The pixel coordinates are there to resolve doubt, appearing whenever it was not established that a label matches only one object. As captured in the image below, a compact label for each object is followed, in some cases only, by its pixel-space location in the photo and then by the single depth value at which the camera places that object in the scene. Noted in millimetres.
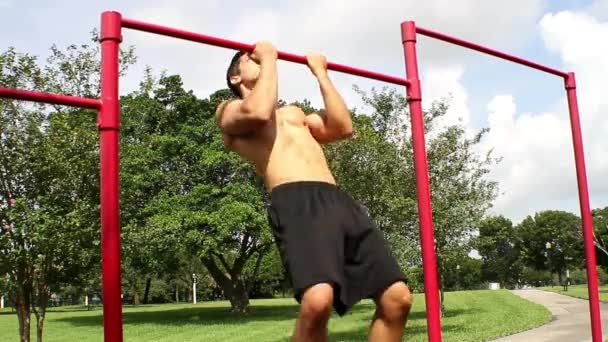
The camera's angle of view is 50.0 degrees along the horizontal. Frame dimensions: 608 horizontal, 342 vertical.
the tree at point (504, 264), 68938
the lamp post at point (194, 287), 45278
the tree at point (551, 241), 60250
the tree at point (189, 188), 22203
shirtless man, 2365
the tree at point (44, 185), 10453
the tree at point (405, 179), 13242
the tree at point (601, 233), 39281
